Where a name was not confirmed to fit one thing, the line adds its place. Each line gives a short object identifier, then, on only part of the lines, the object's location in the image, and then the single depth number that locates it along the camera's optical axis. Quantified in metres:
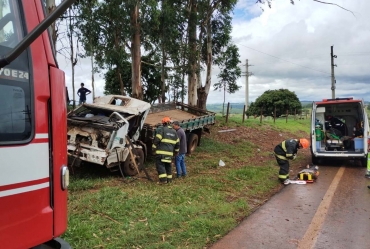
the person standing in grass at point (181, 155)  8.34
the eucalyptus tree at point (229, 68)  21.52
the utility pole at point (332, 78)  30.10
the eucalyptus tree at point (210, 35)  17.75
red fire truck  1.72
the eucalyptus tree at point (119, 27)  11.92
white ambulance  10.26
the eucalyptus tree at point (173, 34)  13.59
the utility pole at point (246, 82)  44.72
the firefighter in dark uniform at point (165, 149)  7.54
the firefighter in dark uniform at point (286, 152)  7.96
